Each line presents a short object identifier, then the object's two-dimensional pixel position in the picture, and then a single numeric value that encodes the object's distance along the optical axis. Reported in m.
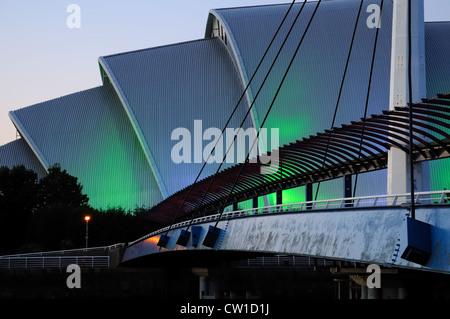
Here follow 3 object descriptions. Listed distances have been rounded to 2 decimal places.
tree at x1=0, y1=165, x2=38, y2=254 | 91.62
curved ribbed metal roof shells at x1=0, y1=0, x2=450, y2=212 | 86.00
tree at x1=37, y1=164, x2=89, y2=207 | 91.19
